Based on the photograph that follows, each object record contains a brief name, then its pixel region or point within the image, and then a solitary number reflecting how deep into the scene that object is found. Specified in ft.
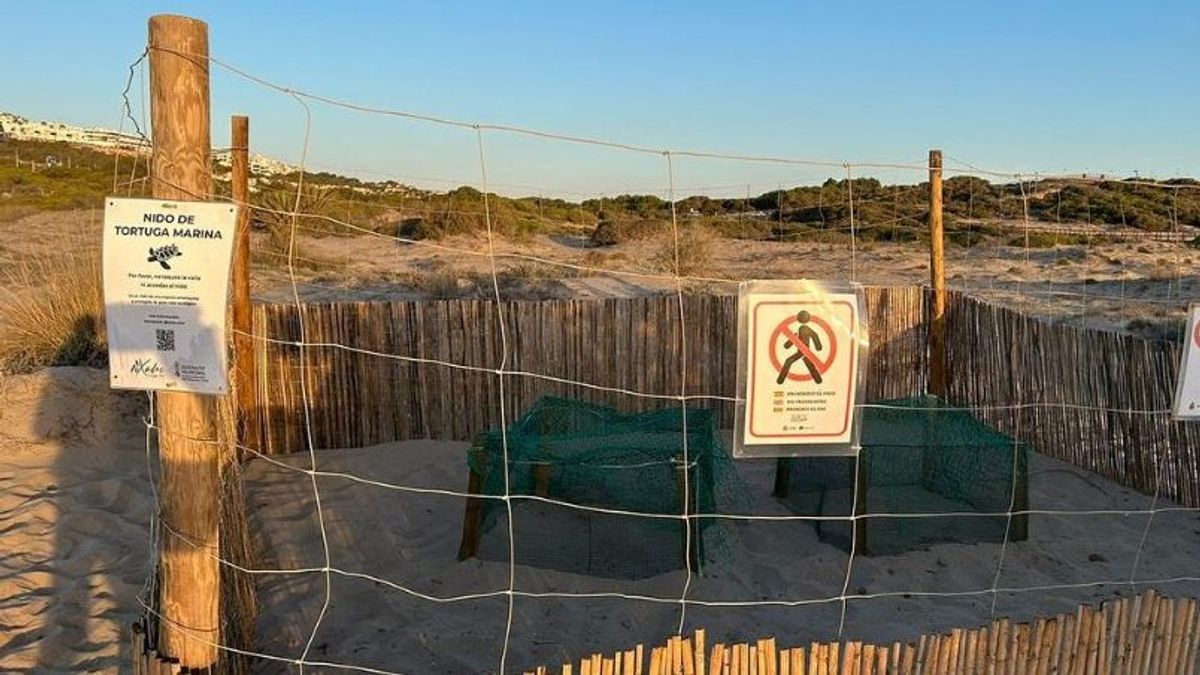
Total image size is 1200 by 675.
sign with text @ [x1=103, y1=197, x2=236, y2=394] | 8.62
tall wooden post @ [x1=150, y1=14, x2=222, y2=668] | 8.79
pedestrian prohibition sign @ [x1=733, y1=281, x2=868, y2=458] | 10.09
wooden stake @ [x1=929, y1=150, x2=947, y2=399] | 21.43
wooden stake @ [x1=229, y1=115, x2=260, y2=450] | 17.47
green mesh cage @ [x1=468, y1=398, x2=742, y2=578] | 15.37
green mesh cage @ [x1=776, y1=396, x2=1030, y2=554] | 17.16
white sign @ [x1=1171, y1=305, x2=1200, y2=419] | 11.96
